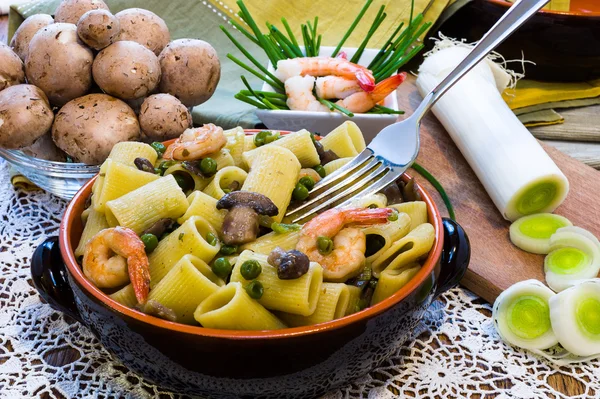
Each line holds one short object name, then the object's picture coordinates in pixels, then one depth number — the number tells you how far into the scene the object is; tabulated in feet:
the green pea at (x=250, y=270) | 1.92
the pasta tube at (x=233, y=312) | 1.85
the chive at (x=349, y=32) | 2.89
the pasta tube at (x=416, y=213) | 2.10
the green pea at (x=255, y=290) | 1.90
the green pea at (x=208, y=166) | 2.15
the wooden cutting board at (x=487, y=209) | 2.31
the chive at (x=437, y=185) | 2.48
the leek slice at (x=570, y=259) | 2.26
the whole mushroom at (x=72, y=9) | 2.52
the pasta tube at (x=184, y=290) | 1.92
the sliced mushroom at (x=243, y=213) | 2.02
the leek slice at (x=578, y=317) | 2.11
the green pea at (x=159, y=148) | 2.27
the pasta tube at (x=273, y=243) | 2.03
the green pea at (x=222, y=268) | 1.97
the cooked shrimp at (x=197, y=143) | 2.16
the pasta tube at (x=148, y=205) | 2.04
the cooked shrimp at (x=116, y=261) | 1.93
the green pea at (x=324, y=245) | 1.97
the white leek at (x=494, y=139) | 2.47
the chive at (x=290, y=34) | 2.89
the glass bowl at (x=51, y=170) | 2.38
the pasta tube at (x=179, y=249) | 1.99
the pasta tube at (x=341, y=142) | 2.33
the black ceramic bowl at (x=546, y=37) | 2.87
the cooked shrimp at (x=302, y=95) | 2.70
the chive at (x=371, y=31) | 2.87
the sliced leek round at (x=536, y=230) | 2.37
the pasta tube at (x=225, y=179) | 2.14
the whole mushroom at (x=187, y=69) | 2.51
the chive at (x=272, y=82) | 2.76
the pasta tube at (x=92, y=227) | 2.05
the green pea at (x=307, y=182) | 2.18
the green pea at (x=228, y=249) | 2.02
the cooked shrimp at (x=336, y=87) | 2.71
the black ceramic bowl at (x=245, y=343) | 1.81
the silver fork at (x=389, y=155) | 2.17
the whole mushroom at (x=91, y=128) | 2.35
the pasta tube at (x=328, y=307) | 1.91
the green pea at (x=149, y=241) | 2.01
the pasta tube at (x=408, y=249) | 1.99
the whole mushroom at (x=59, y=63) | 2.37
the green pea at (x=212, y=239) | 2.04
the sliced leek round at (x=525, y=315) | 2.15
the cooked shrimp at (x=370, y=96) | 2.68
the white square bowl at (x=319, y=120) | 2.65
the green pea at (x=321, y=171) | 2.26
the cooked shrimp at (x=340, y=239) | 1.97
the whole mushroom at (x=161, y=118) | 2.41
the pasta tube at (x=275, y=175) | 2.11
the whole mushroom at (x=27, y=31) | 2.53
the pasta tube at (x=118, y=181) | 2.08
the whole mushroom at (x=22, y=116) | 2.31
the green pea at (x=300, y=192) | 2.15
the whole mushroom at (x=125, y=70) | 2.38
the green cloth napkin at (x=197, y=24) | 2.94
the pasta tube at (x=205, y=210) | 2.06
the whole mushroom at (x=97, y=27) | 2.35
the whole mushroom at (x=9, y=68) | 2.40
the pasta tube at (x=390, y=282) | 1.94
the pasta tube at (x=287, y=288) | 1.89
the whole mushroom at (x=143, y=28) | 2.53
